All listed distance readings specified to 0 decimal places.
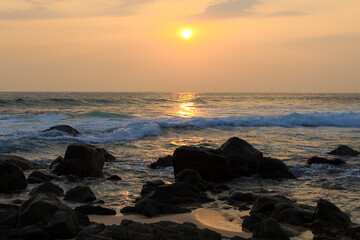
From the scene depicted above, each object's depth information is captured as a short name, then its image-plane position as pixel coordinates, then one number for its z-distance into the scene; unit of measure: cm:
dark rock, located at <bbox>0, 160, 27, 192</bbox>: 791
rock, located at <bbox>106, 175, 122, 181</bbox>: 918
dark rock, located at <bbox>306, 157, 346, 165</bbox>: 1130
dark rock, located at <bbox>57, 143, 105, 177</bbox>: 964
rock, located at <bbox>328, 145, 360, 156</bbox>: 1315
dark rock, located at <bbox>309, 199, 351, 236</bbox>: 562
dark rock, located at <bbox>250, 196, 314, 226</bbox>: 598
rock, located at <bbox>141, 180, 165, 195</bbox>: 772
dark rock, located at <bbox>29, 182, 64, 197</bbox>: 749
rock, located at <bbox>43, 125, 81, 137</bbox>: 1738
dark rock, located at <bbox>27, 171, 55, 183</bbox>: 875
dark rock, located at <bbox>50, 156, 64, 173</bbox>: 990
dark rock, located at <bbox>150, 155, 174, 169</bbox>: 1085
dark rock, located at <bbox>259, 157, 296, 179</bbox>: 969
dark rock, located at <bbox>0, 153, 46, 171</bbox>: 1003
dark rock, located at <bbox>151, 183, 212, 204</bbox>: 715
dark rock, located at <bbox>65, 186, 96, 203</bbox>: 707
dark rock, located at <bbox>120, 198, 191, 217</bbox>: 632
